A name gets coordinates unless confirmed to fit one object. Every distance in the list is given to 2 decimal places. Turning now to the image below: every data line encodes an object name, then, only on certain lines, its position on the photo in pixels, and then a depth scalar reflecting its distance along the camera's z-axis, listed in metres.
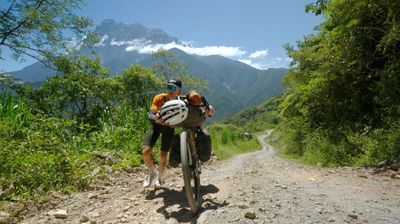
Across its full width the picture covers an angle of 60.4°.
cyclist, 5.27
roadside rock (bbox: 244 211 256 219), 3.81
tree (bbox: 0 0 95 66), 13.45
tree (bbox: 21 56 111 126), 12.71
